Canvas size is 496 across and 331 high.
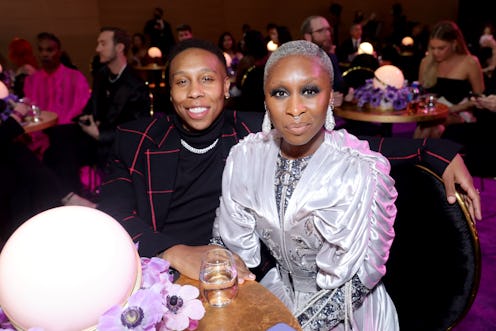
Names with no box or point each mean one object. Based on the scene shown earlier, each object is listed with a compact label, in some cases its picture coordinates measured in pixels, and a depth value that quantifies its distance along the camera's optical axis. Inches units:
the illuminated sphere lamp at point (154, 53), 350.6
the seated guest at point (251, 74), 191.8
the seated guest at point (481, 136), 151.9
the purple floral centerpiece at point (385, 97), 172.2
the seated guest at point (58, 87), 211.9
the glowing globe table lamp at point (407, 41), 428.1
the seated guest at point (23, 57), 258.2
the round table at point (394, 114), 165.5
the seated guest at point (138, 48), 414.2
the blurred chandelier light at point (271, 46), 332.2
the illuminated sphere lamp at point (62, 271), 38.7
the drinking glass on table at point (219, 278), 56.1
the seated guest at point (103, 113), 170.9
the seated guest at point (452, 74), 195.9
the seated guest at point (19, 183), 137.6
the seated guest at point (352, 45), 391.3
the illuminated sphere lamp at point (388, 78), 175.9
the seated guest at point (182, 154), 75.9
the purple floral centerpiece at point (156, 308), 41.9
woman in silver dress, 58.9
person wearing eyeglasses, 201.6
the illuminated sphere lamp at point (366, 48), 258.2
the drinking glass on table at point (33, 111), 170.7
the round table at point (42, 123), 161.0
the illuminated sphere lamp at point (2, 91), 133.2
